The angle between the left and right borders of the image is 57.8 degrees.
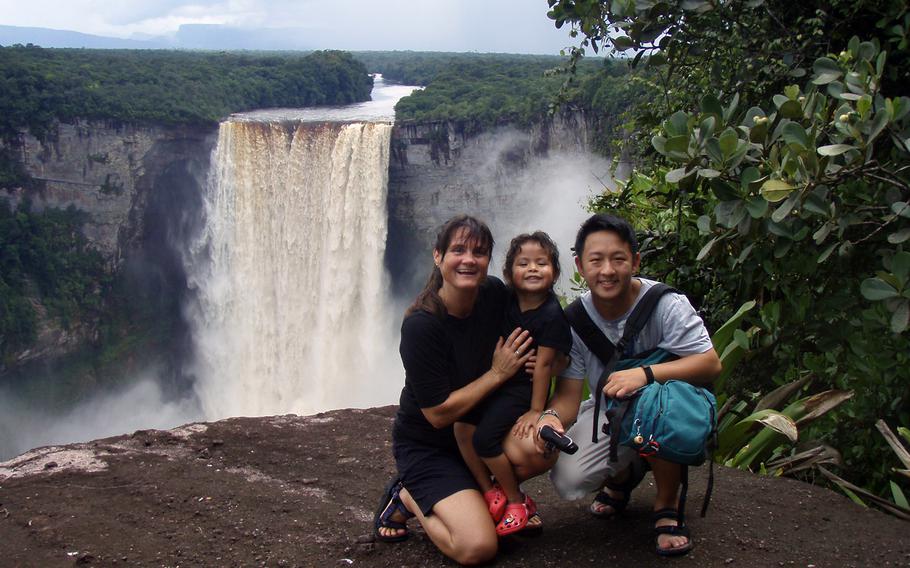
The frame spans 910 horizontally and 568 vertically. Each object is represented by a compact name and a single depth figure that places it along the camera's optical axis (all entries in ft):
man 9.04
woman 9.64
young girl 9.56
